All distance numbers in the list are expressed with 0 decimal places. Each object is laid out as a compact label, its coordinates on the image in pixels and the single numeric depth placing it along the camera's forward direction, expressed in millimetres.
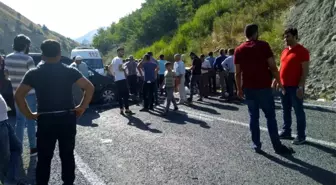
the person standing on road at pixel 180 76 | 11953
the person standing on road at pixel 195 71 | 12414
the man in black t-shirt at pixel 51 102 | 3916
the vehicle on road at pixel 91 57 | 21109
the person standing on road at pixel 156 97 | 12134
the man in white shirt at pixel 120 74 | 10320
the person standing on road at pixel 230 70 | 11938
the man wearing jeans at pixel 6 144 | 4273
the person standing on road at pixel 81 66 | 11295
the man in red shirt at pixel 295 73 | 6141
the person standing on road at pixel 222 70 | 12653
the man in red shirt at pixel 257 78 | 5652
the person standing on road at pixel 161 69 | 14297
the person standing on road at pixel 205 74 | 13414
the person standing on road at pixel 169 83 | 10398
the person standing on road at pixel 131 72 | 12365
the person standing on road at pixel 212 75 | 13844
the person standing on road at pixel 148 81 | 10719
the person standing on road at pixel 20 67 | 5698
